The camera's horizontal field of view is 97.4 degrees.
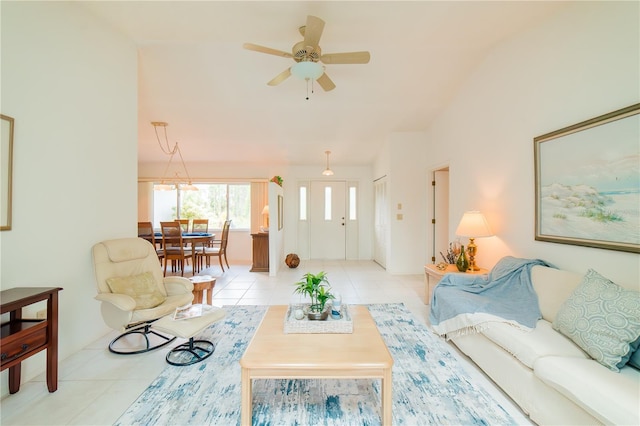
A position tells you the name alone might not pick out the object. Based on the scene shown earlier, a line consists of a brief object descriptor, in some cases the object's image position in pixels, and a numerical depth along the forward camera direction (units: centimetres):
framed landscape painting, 190
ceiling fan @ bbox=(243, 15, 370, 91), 237
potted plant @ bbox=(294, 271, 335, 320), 201
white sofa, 131
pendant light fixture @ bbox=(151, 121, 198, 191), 506
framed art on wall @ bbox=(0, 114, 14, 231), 182
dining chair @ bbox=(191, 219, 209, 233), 623
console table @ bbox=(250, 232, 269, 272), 560
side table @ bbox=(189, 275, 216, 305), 305
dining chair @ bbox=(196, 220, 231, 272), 538
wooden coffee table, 152
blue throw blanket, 216
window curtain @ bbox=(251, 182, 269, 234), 681
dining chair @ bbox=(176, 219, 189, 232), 619
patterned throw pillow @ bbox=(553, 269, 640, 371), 150
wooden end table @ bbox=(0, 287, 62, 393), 155
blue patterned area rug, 165
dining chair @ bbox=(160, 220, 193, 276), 482
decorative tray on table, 189
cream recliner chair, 223
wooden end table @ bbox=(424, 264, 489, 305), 324
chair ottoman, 213
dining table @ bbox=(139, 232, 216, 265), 500
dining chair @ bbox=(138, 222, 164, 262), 493
